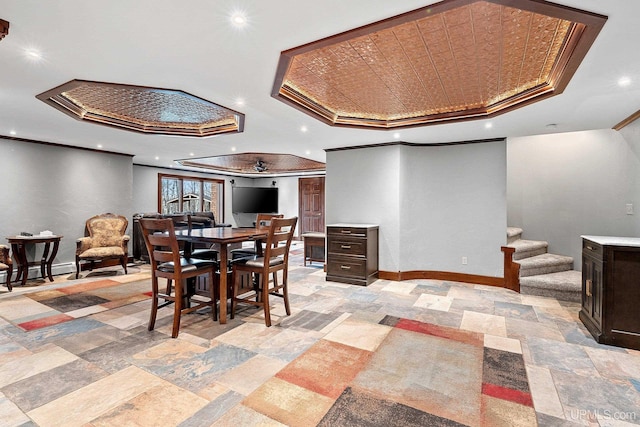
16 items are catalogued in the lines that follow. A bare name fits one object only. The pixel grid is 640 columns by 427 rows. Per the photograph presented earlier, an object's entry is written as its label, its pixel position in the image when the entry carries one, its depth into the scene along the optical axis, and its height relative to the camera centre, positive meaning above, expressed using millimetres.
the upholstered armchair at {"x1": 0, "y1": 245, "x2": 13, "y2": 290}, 4227 -687
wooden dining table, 2929 -277
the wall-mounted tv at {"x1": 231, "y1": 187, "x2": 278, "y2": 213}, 10398 +391
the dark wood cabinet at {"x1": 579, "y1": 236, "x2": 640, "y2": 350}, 2604 -721
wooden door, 10062 +215
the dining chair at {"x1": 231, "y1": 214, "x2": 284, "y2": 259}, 3718 -480
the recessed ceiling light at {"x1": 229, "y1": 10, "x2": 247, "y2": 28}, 1708 +1099
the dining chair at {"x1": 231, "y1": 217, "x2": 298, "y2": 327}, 3020 -569
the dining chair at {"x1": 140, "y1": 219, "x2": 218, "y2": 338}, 2697 -539
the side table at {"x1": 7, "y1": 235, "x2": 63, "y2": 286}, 4582 -630
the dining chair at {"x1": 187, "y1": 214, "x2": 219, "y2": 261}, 3678 -526
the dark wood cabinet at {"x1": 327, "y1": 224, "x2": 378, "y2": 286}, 4750 -681
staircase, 4016 -908
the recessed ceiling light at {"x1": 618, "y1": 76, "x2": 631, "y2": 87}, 2490 +1063
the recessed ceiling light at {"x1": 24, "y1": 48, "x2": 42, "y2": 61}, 2143 +1124
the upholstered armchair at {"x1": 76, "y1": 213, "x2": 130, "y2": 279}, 5098 -528
